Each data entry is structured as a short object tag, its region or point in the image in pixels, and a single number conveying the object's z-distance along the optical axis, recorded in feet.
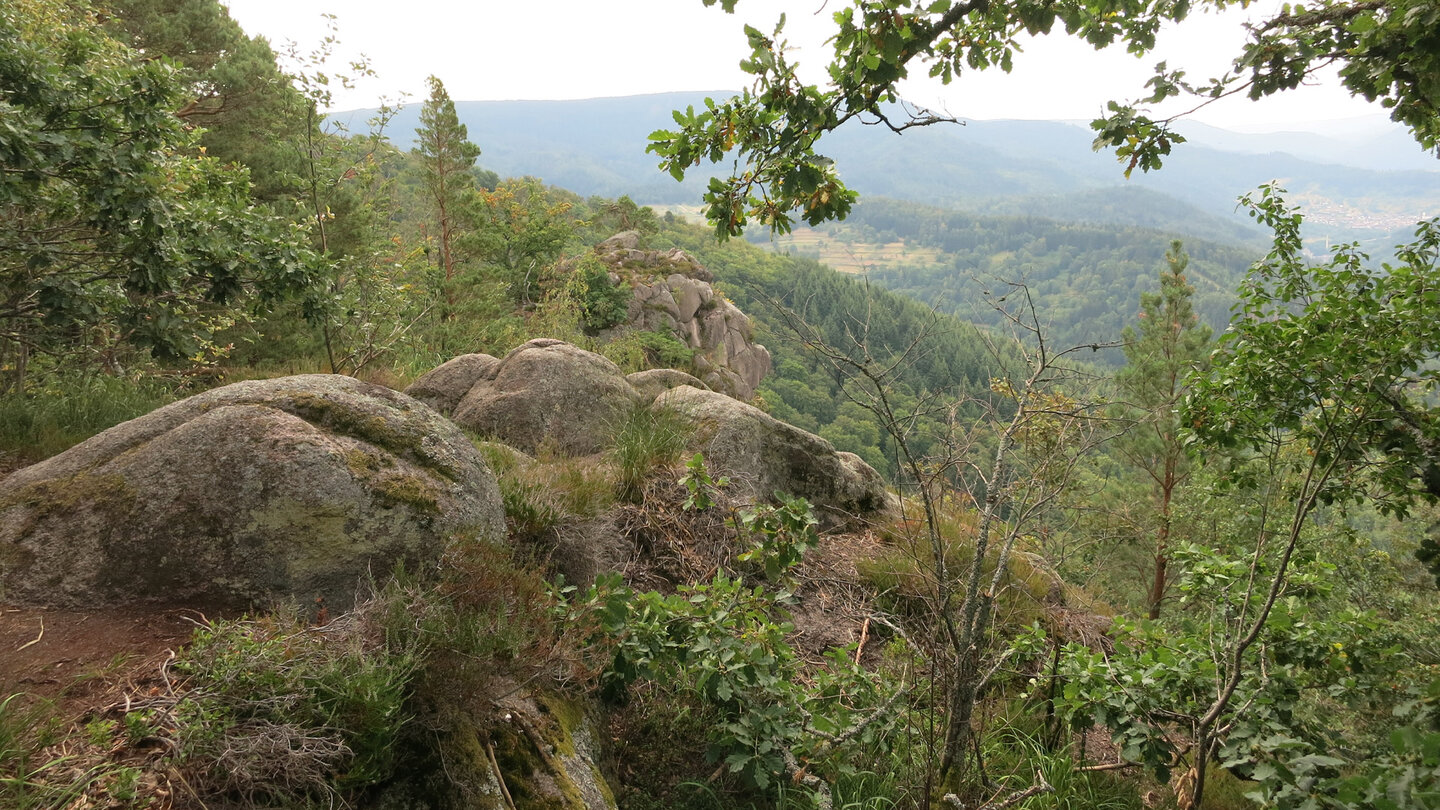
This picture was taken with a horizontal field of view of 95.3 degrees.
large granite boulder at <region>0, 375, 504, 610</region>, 9.77
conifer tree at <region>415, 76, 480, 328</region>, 69.62
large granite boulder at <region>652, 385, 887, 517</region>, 21.01
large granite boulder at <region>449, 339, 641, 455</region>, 22.20
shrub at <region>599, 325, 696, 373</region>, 71.05
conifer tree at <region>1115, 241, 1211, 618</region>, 53.26
